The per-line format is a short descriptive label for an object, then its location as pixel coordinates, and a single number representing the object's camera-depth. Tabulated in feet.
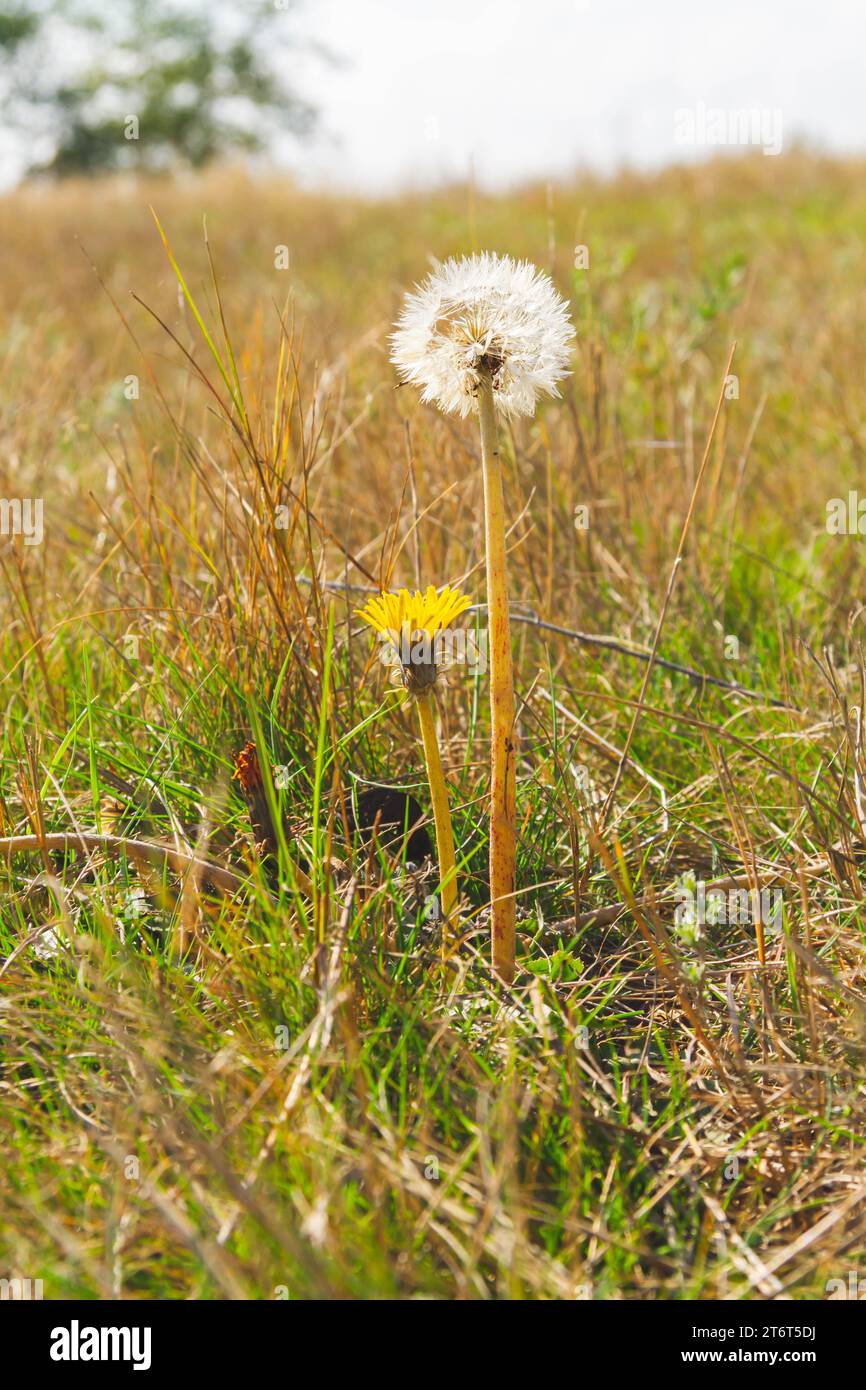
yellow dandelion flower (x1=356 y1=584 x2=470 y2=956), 3.69
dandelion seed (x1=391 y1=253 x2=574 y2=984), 3.66
